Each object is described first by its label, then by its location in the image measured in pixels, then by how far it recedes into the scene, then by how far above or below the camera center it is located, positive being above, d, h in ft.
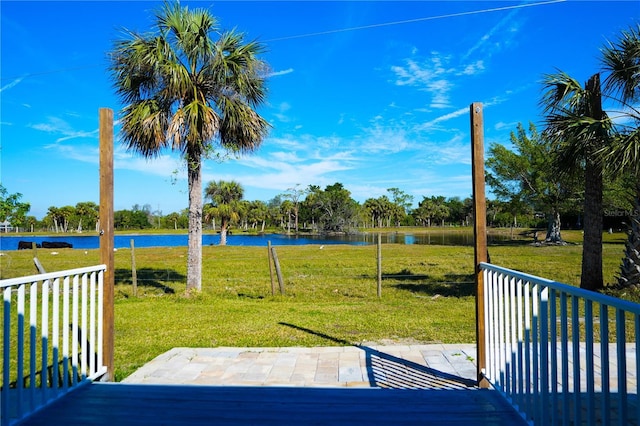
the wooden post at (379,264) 24.67 -2.79
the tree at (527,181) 79.36 +8.30
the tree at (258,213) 198.90 +4.59
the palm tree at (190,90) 24.09 +8.57
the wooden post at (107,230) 9.93 -0.20
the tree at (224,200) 101.35 +5.69
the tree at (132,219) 235.20 +1.84
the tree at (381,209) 240.53 +7.06
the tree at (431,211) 247.29 +5.93
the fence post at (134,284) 26.73 -4.23
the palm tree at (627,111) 20.13 +6.10
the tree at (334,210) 193.06 +5.50
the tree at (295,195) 197.67 +13.34
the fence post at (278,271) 25.15 -3.23
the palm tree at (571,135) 23.67 +4.94
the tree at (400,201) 247.29 +12.29
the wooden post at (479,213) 9.69 +0.18
